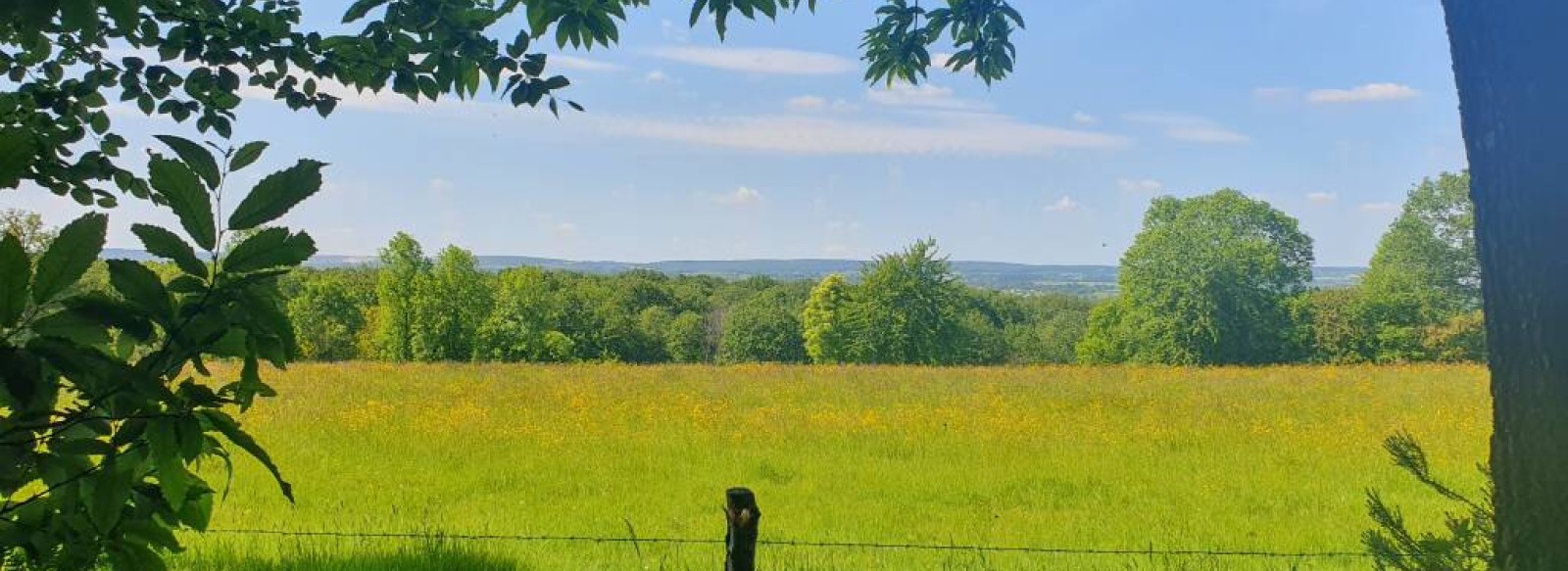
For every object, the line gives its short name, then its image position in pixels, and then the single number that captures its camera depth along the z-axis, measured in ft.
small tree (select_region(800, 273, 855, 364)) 194.18
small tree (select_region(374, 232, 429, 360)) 161.78
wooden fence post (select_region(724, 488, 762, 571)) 10.74
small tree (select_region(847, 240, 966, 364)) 184.96
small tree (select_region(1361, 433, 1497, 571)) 7.59
